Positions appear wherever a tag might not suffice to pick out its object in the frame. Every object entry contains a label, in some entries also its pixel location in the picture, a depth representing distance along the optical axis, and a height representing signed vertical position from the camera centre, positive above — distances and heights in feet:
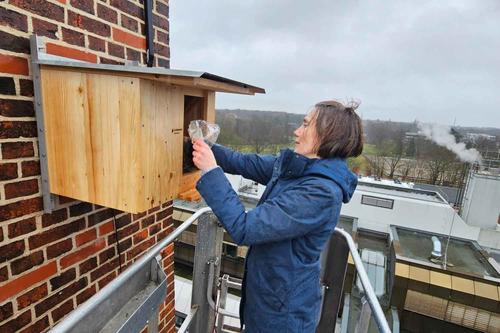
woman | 4.28 -1.42
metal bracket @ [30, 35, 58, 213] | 4.05 -0.36
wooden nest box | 3.86 -0.33
